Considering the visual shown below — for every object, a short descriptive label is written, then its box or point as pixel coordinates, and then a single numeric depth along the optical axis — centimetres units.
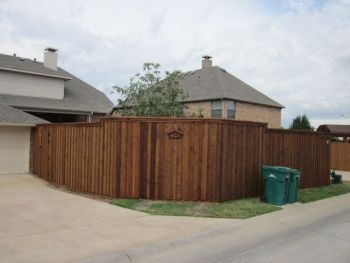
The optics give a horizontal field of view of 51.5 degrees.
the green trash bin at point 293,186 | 1123
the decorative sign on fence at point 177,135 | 1081
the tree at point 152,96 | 1431
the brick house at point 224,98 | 2262
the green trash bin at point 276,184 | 1092
